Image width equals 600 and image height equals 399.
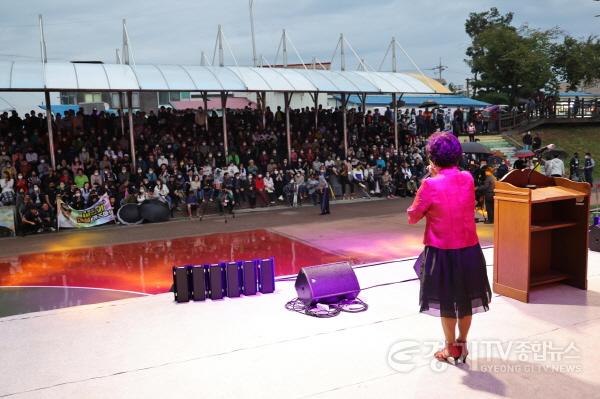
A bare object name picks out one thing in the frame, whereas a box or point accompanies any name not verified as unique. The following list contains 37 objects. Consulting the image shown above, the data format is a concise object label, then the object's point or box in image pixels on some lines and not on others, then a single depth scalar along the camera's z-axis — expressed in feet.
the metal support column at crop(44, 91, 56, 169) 56.59
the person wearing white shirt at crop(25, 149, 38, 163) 57.41
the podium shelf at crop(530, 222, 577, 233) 19.67
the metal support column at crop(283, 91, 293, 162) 69.72
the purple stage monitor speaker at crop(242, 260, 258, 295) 23.18
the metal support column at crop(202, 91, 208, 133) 73.57
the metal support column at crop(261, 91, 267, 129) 78.51
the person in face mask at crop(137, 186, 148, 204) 53.42
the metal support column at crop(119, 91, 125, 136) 69.33
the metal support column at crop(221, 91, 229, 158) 65.45
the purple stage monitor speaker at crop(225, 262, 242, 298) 22.89
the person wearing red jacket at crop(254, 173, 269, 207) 62.23
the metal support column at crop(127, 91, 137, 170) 60.18
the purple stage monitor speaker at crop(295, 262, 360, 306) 20.67
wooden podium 19.72
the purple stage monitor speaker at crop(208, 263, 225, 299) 22.71
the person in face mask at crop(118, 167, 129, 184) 56.85
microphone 21.95
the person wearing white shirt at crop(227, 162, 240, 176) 62.54
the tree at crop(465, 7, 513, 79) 173.68
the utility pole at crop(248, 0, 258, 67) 80.28
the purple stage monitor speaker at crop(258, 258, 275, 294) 23.50
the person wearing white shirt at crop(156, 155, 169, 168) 60.83
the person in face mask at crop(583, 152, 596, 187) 72.02
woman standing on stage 14.51
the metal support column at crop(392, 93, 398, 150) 77.25
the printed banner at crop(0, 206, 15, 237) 47.62
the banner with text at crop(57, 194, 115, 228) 50.34
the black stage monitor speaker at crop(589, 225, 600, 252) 28.35
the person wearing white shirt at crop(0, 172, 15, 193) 50.85
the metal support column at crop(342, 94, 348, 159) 72.98
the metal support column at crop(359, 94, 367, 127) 85.03
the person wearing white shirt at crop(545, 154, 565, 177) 53.52
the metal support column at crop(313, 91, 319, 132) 77.94
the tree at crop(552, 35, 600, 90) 122.21
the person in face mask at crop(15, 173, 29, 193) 51.35
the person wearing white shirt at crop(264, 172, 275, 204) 62.95
